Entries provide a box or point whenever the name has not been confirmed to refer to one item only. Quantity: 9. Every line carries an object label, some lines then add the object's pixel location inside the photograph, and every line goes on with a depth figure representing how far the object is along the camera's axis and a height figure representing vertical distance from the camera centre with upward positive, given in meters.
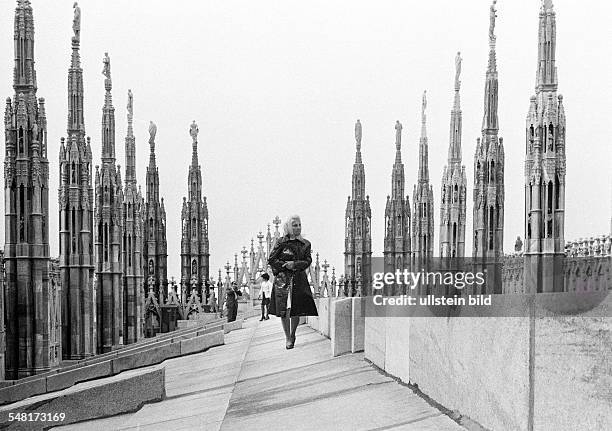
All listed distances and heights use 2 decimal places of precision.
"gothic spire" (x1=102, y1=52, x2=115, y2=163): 35.78 +2.46
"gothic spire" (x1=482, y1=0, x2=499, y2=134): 31.81 +3.11
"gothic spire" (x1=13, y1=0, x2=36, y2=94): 23.95 +3.22
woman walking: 12.67 -0.86
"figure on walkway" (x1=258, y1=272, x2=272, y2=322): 27.09 -2.37
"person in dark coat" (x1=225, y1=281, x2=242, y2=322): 29.91 -2.85
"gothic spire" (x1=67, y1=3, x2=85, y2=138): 29.20 +3.07
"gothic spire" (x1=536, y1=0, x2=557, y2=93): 24.59 +3.31
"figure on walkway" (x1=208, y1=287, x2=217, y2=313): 48.68 -4.51
